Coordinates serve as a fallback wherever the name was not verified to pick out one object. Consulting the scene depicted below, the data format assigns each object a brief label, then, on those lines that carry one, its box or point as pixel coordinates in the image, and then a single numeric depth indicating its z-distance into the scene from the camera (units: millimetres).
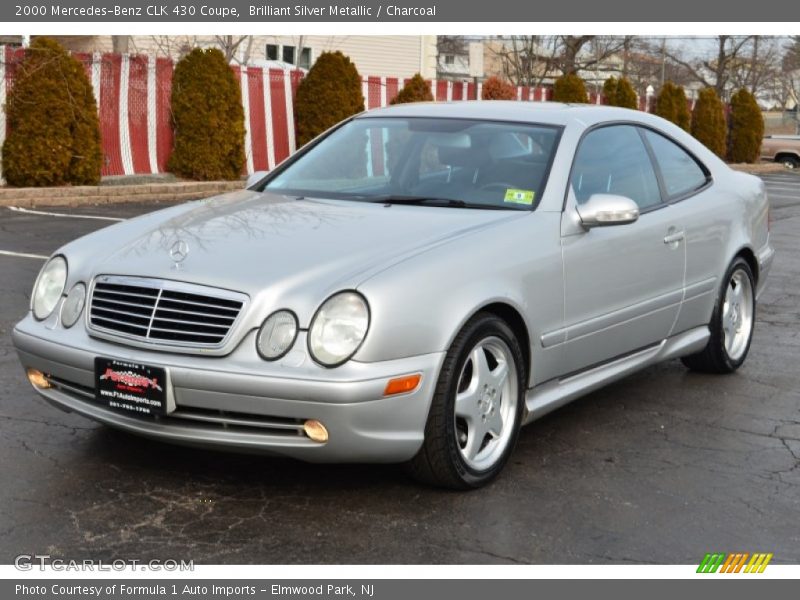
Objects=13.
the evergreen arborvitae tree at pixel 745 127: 30991
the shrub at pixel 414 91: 21453
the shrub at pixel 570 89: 25641
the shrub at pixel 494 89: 25375
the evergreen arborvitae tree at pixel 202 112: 17531
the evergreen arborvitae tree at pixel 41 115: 15055
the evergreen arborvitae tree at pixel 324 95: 19641
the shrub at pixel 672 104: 29328
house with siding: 27203
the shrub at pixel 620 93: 28016
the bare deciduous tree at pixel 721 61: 46000
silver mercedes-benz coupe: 4031
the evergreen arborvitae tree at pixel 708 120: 29938
